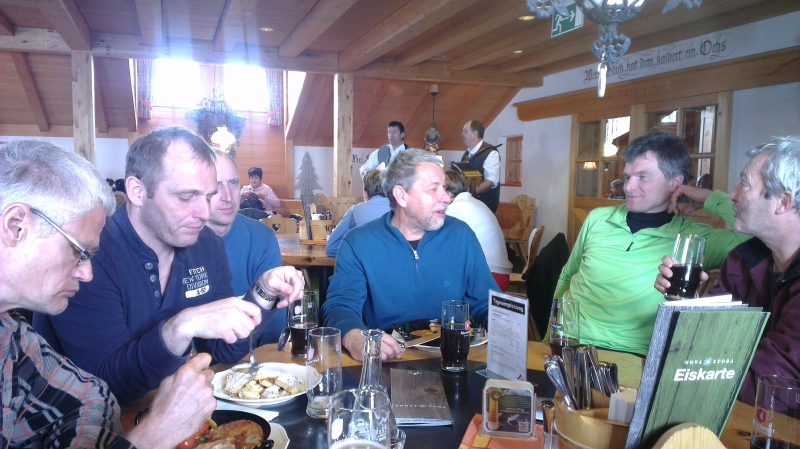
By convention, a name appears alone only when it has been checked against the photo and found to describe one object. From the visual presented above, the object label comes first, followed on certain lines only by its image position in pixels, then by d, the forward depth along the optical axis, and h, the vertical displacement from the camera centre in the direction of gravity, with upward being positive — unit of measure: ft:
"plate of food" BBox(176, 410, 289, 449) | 3.56 -1.77
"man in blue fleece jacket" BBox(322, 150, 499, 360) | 7.49 -1.22
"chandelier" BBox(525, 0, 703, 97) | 7.41 +2.22
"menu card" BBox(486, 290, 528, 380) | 4.65 -1.43
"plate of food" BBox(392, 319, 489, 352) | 5.75 -1.80
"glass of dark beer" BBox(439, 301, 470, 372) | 5.04 -1.50
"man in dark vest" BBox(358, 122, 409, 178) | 23.00 +1.22
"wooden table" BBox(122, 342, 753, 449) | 3.85 -1.86
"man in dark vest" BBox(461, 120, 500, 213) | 20.72 +0.46
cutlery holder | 2.67 -1.28
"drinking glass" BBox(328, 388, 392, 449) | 2.87 -1.35
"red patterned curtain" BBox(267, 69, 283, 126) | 36.65 +4.85
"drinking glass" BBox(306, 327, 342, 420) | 4.11 -1.50
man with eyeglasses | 3.23 -0.87
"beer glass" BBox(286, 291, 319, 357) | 5.62 -1.59
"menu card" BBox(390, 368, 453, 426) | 3.93 -1.76
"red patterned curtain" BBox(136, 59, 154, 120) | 33.86 +5.33
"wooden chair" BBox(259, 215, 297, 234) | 18.19 -1.76
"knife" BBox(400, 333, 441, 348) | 5.65 -1.75
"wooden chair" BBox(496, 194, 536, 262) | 26.87 -2.61
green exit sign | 12.19 +3.53
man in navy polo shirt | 4.42 -1.11
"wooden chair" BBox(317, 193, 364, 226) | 21.43 -1.22
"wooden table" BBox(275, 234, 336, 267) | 12.19 -1.91
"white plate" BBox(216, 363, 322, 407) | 4.18 -1.76
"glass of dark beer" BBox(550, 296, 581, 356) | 5.09 -1.42
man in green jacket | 7.61 -1.01
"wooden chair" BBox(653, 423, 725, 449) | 2.54 -1.24
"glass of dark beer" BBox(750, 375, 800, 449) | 3.34 -1.50
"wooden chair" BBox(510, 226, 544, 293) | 16.87 -2.16
